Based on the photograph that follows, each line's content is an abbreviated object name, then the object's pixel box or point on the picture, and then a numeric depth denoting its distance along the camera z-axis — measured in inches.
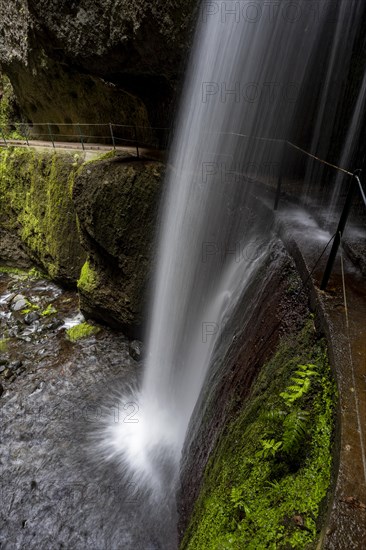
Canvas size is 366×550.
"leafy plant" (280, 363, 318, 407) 85.2
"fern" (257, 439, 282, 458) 76.1
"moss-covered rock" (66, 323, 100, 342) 315.3
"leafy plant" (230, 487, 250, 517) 73.8
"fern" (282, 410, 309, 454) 74.7
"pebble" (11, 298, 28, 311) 365.9
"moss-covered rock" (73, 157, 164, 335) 263.1
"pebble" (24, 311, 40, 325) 342.6
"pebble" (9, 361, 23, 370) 281.1
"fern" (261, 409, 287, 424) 83.0
